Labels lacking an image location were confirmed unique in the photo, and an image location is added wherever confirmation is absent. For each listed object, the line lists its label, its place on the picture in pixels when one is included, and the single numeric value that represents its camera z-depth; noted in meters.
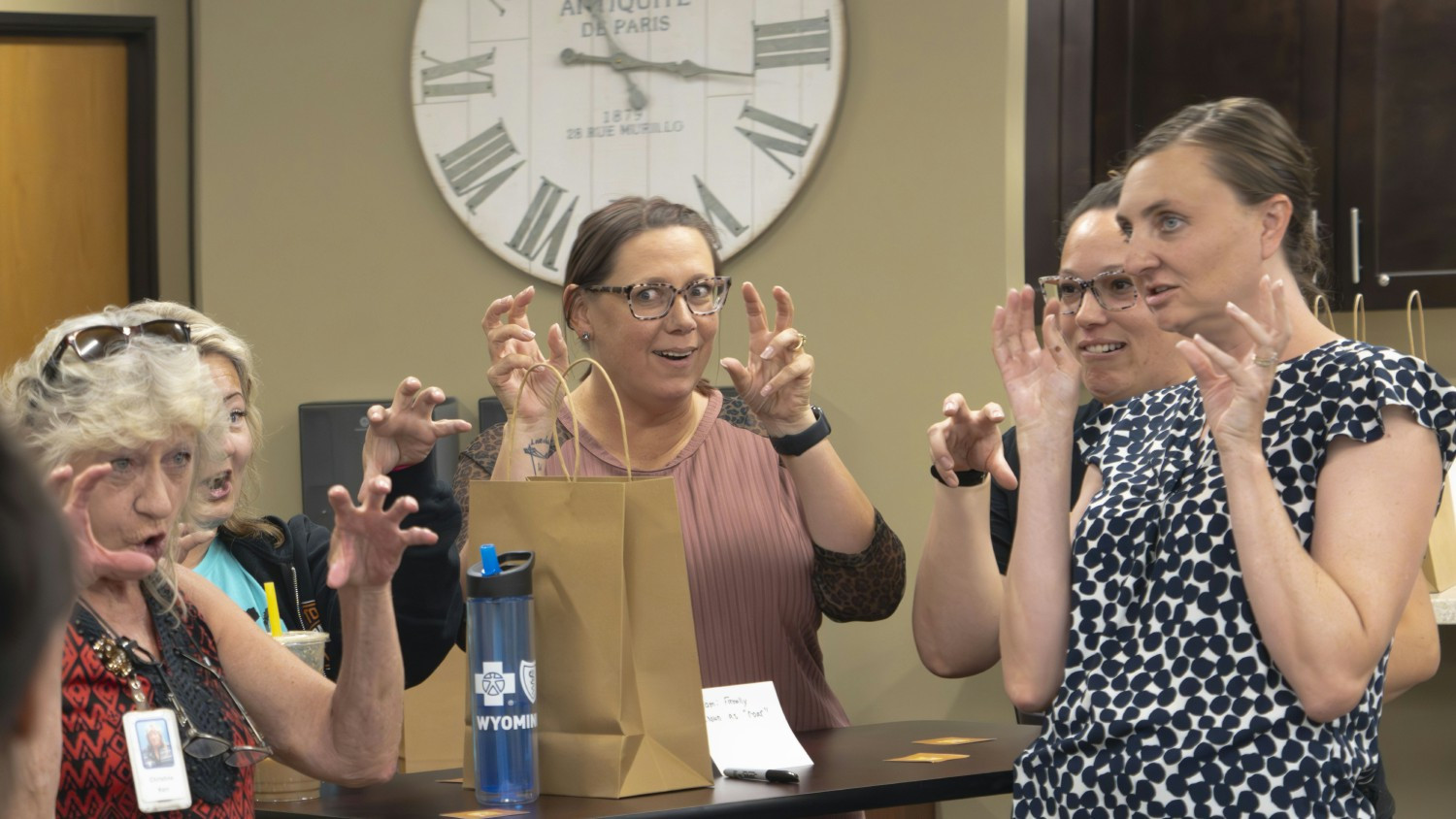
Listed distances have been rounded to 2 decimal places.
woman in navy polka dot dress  3.30
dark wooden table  3.49
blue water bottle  3.49
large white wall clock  5.14
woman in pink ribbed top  3.84
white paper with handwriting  3.64
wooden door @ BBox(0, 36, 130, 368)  5.92
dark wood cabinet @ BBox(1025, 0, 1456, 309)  4.82
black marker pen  3.58
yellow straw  3.69
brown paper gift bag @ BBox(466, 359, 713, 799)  3.51
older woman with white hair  3.32
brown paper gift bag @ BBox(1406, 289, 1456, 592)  4.44
